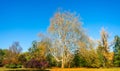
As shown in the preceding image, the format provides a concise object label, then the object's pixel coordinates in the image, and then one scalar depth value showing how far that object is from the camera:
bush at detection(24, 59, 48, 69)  21.47
